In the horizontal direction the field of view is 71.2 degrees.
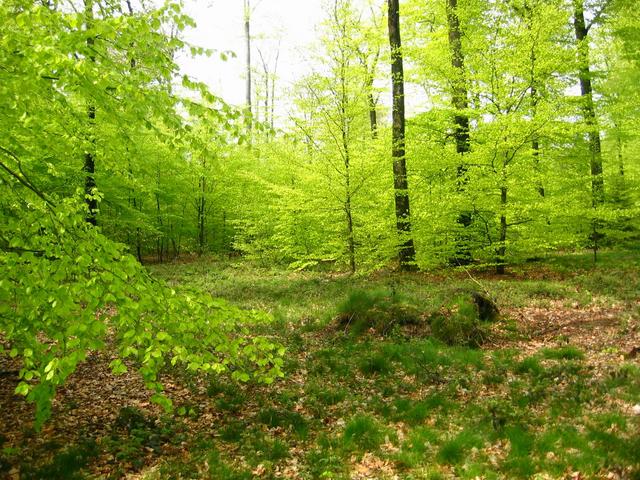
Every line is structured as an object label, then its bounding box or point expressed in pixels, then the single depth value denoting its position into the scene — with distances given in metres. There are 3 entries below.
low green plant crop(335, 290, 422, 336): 9.58
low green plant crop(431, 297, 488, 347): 8.82
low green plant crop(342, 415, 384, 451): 5.73
